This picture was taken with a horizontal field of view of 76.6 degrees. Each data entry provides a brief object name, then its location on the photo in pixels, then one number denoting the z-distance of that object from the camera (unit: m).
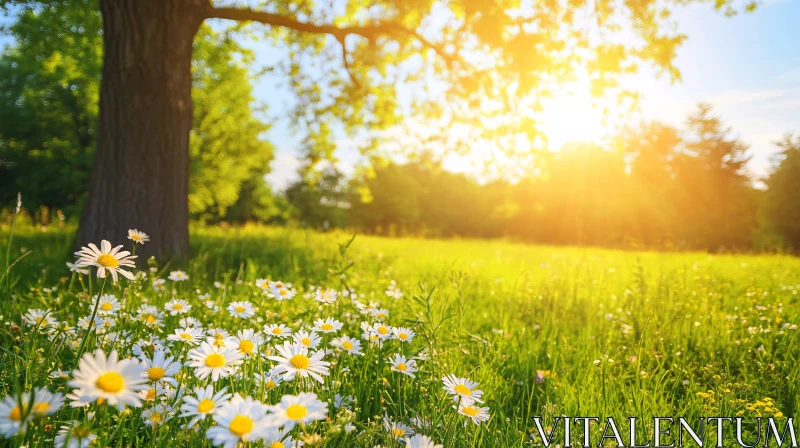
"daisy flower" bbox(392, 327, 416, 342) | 0.61
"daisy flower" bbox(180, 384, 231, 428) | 0.36
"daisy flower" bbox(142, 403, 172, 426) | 0.42
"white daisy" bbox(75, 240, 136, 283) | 0.47
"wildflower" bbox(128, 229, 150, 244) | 0.68
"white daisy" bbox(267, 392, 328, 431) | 0.35
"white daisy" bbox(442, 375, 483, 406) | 0.50
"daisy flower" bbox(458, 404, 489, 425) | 0.50
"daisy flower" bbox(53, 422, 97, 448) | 0.35
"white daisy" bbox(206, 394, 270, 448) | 0.32
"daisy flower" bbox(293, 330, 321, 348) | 0.52
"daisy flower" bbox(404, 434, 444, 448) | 0.43
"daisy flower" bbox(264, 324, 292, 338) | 0.58
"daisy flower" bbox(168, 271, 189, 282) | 0.82
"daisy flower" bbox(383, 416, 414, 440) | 0.47
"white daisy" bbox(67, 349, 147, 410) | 0.32
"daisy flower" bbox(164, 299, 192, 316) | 0.71
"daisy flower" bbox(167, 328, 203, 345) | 0.52
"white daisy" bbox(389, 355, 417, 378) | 0.55
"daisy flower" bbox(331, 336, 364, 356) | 0.60
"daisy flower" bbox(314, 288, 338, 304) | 0.70
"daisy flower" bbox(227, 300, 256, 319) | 0.65
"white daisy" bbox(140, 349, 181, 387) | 0.43
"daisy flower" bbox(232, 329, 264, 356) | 0.48
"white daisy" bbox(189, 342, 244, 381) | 0.42
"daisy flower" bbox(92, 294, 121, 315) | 0.66
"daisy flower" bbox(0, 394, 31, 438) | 0.31
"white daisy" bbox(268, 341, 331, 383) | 0.44
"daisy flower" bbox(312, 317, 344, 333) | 0.59
